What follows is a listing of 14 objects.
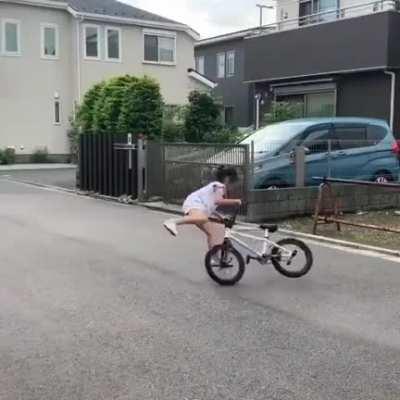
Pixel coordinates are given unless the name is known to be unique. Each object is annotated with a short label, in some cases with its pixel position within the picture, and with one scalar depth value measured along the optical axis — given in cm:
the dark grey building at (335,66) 1828
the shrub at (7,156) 2814
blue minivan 1189
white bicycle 695
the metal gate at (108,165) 1443
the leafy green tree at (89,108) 1794
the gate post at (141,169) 1403
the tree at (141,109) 1598
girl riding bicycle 711
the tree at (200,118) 2077
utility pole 2526
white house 2886
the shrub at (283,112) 2042
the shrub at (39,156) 2931
